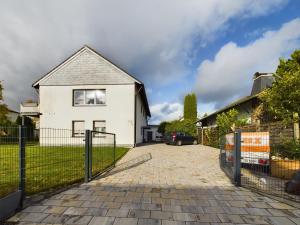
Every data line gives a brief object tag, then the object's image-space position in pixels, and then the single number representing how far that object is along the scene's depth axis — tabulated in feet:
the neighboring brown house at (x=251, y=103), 49.24
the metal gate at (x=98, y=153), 21.33
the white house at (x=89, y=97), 62.08
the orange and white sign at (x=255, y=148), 22.84
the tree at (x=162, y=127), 140.32
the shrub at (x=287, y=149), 22.76
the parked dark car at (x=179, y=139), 75.20
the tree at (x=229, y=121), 51.79
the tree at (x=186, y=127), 96.52
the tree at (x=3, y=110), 77.13
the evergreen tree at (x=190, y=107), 143.02
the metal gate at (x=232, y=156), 19.94
